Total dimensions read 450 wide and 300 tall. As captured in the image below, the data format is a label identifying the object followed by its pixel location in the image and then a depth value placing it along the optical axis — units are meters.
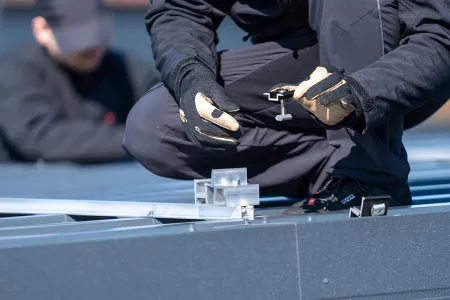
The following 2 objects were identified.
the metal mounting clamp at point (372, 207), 5.87
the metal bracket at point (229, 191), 5.92
